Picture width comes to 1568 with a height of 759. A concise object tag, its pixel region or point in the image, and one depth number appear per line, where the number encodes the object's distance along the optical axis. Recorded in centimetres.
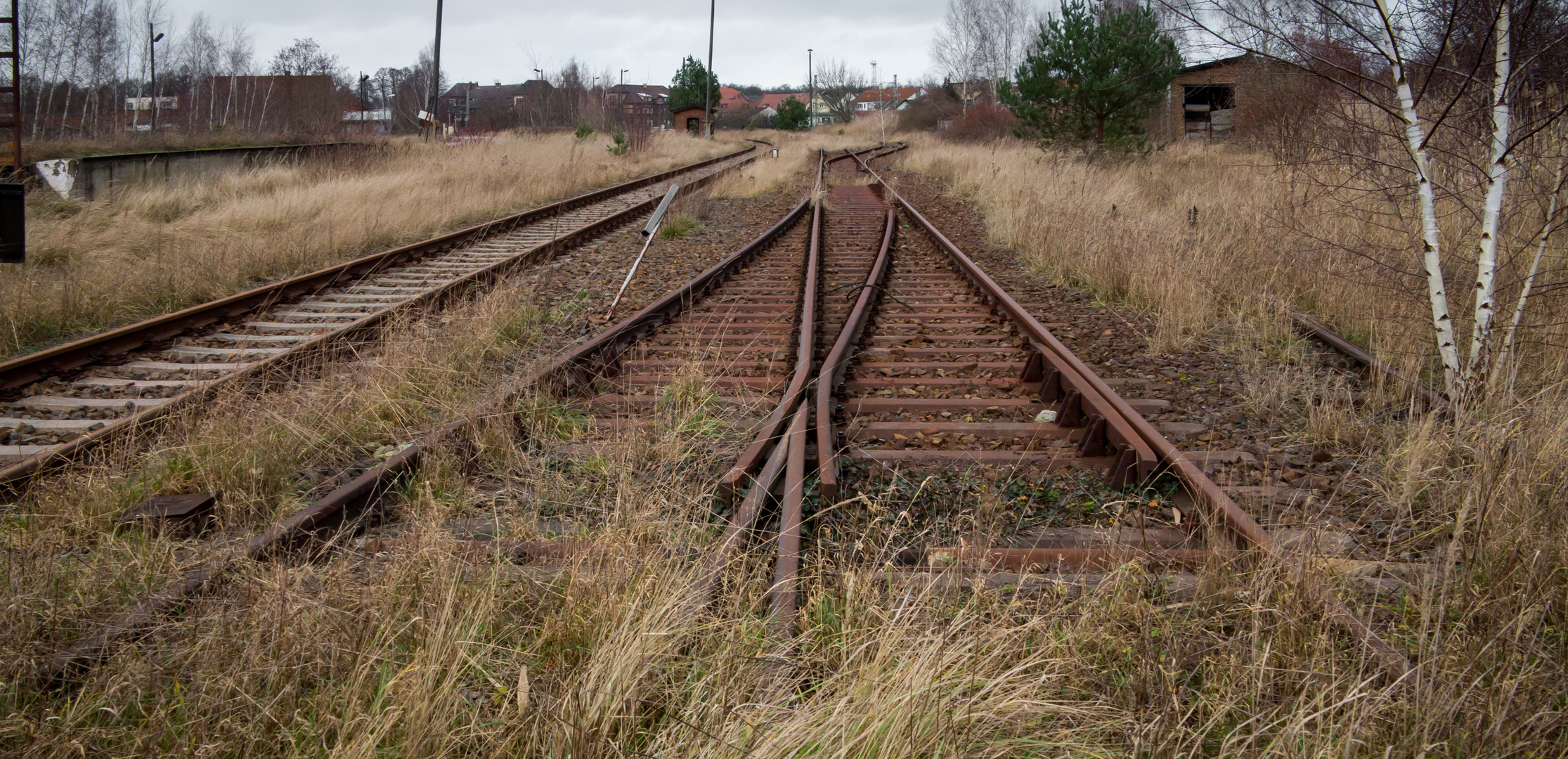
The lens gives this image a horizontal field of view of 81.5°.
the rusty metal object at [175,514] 315
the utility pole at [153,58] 4818
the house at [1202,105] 2619
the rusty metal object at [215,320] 400
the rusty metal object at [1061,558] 293
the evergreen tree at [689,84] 6625
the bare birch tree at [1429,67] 436
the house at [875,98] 12312
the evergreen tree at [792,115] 7962
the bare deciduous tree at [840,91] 10166
